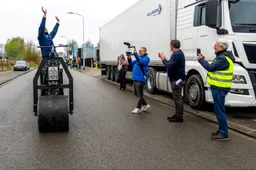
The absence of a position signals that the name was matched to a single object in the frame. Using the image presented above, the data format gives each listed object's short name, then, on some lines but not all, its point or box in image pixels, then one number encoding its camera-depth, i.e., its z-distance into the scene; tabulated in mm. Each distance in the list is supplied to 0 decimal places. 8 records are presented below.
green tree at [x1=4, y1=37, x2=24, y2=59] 71713
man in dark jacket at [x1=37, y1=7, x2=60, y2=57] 5752
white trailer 6191
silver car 35275
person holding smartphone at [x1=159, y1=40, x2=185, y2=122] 5770
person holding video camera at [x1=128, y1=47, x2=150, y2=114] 6752
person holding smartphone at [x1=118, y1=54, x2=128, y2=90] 12395
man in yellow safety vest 4664
